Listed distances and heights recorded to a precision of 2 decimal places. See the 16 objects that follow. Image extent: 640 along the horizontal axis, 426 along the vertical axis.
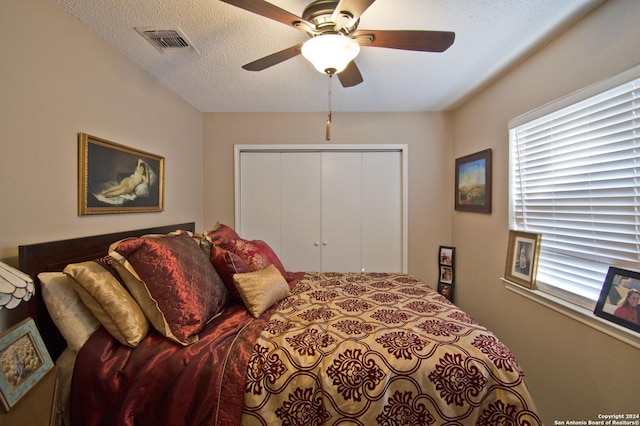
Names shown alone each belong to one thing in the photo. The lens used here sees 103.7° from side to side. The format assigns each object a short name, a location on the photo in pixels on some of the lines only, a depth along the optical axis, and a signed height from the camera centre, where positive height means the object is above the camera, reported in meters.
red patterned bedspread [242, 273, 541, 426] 1.04 -0.72
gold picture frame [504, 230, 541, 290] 1.71 -0.34
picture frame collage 2.77 -0.66
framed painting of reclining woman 1.46 +0.21
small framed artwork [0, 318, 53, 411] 0.82 -0.54
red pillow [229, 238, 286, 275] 1.80 -0.32
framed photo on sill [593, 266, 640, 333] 1.15 -0.42
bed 1.04 -0.65
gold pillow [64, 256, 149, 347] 1.11 -0.42
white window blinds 1.20 +0.16
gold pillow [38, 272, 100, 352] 1.11 -0.44
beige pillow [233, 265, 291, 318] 1.47 -0.49
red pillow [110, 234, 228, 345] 1.19 -0.38
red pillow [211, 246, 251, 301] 1.58 -0.36
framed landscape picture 2.22 +0.28
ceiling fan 1.14 +0.85
